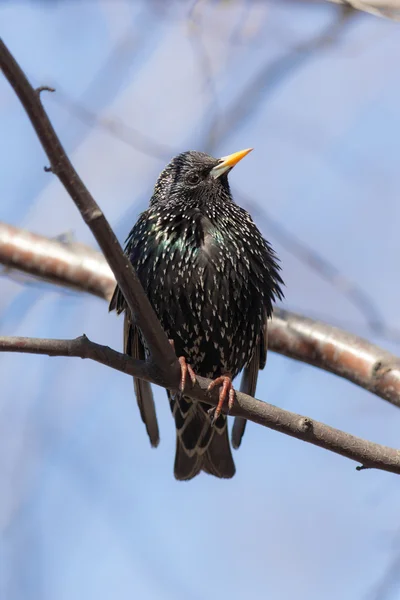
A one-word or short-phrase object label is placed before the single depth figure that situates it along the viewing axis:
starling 6.98
